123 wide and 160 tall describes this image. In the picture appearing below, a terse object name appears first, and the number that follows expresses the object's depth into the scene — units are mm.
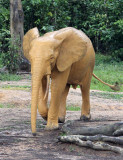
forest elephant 10061
